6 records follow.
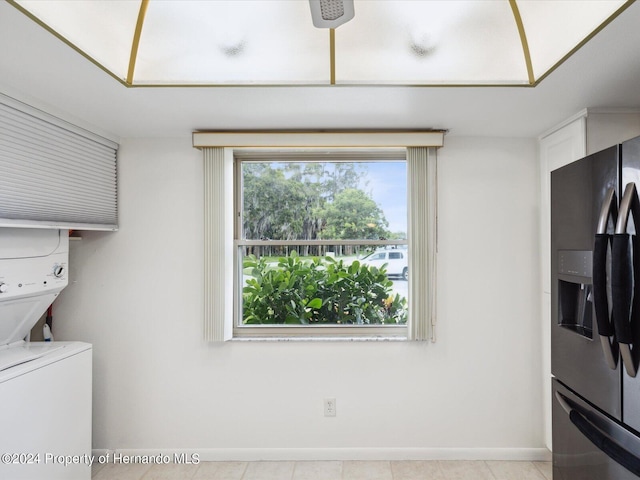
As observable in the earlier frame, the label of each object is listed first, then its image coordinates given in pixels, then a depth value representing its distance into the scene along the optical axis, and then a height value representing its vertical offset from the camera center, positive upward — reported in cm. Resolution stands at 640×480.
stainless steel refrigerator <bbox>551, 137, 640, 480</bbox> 129 -28
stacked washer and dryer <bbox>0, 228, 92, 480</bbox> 185 -67
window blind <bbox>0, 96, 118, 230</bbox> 186 +35
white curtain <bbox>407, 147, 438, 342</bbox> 263 -6
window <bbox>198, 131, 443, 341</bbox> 258 +17
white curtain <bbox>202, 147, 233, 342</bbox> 263 -3
